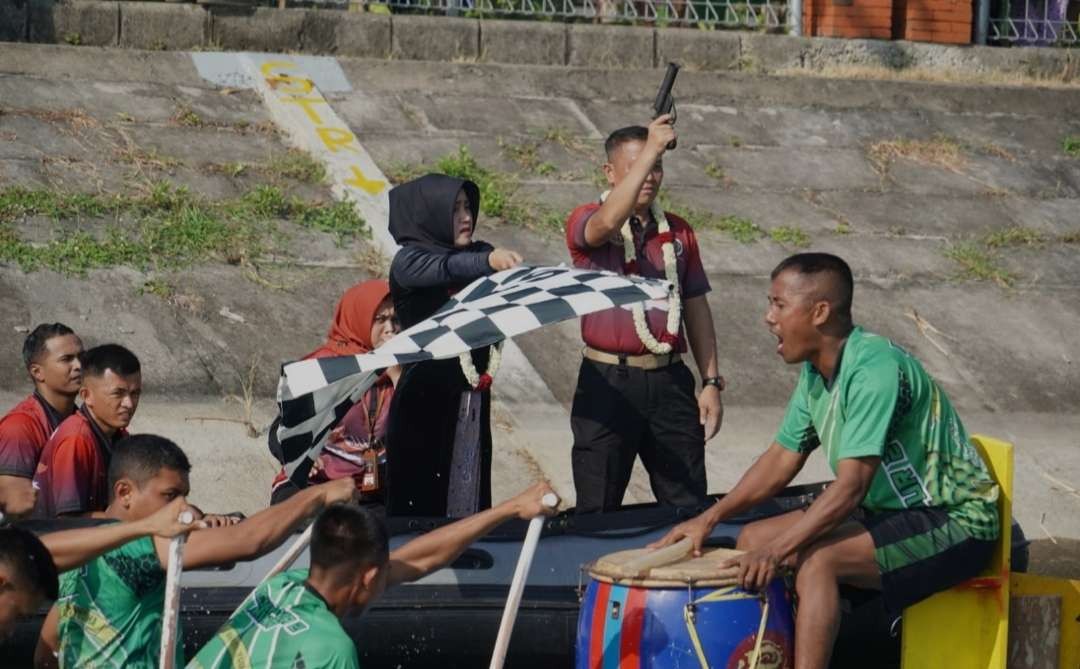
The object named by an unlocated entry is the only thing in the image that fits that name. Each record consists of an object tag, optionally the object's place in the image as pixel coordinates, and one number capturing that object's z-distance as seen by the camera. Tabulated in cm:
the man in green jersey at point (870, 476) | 1097
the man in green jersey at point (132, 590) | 975
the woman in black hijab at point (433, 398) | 1354
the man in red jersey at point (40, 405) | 1262
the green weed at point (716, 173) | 2522
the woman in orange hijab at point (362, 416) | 1352
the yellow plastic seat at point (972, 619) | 1141
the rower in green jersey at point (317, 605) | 862
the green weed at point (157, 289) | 1973
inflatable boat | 1210
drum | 1050
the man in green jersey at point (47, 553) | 852
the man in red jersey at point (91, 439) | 1237
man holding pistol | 1401
